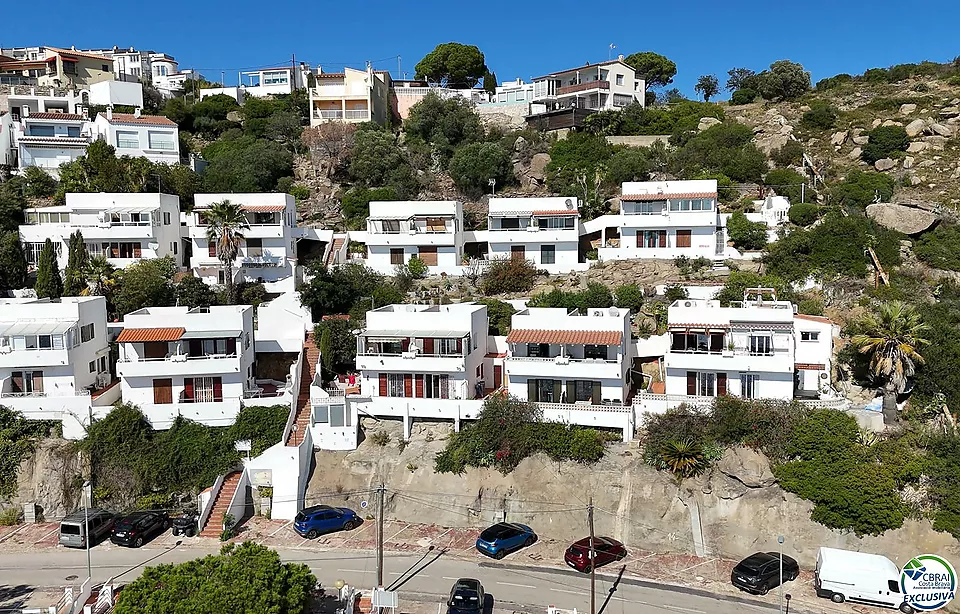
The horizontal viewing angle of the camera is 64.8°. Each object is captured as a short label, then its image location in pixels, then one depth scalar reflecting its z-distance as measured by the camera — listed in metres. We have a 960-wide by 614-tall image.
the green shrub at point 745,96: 94.76
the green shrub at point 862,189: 62.84
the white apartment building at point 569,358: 39.38
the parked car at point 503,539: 33.50
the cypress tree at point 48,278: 50.06
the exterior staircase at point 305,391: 40.12
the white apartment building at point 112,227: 55.72
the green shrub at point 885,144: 73.00
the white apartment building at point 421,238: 58.72
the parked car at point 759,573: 30.56
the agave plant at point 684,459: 35.38
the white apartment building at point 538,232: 58.28
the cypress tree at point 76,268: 50.34
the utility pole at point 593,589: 27.52
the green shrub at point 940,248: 53.03
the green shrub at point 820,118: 81.88
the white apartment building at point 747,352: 38.50
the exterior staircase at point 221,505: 36.04
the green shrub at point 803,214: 58.38
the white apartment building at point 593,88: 89.19
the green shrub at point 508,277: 54.44
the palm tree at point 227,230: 53.00
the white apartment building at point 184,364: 40.91
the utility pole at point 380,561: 29.45
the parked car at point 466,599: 28.06
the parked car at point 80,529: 34.97
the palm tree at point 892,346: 37.75
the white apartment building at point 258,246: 56.81
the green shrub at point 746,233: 56.50
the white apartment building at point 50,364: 40.00
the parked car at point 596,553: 32.25
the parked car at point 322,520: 35.72
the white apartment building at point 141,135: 73.62
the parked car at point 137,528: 34.81
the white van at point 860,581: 29.48
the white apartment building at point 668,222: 56.44
